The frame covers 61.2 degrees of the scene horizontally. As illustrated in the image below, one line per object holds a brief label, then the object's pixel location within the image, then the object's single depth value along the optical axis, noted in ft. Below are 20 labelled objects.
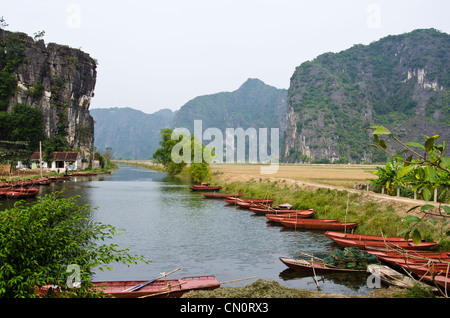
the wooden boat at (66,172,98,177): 237.86
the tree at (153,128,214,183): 215.92
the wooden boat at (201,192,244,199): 137.39
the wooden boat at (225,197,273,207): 114.42
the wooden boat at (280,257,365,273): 49.24
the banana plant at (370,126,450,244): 12.76
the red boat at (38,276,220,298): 36.50
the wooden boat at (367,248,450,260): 49.55
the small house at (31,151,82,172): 246.00
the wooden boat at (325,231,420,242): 60.49
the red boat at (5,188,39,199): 125.08
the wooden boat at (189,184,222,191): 164.45
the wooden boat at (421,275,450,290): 39.45
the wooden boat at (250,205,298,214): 97.25
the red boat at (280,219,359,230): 76.21
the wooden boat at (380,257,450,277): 44.27
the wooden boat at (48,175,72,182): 203.66
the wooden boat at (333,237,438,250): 56.74
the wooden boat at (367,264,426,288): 43.28
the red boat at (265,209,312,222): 88.43
